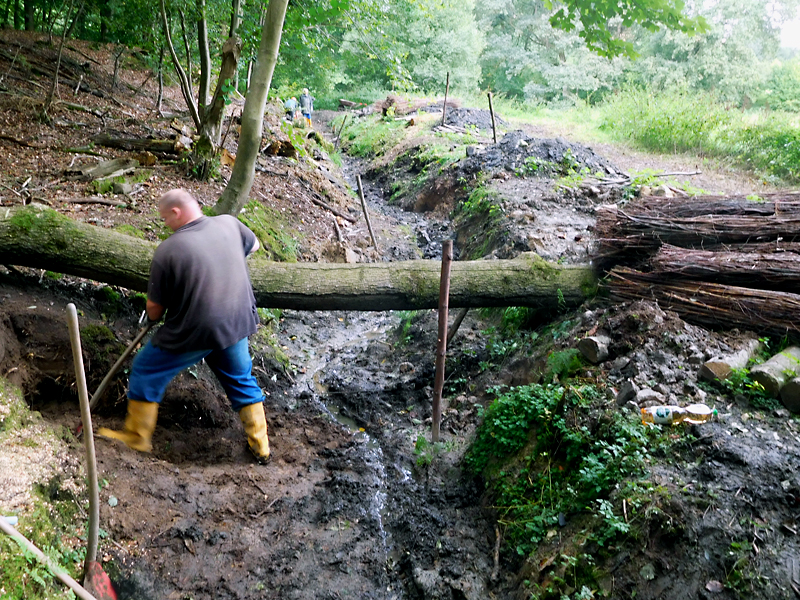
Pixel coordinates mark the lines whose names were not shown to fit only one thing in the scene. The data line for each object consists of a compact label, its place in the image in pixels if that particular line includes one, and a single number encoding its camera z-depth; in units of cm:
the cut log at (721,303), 412
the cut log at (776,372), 353
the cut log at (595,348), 432
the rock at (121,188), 645
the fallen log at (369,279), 463
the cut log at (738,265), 429
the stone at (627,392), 370
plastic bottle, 340
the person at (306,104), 1775
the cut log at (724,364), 377
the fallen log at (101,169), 672
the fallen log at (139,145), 801
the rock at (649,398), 361
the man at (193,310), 358
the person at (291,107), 1506
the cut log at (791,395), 338
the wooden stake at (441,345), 460
